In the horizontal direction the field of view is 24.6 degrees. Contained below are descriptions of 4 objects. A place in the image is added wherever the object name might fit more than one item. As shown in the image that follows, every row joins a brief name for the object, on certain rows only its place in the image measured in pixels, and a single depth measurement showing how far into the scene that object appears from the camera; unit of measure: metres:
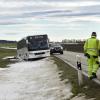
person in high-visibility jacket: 8.51
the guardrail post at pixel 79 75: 8.60
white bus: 24.20
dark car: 32.11
